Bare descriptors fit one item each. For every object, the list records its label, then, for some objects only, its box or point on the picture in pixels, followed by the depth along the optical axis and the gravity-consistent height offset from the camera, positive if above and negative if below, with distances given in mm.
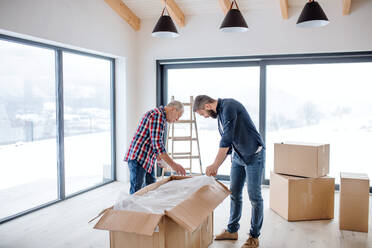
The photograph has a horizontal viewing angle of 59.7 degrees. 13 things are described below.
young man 2637 -331
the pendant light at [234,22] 3453 +924
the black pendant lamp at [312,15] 3236 +936
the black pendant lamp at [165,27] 3703 +928
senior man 2762 -327
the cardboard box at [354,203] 3227 -953
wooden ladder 5016 -484
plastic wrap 2166 -659
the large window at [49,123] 3512 -196
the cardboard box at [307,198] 3520 -981
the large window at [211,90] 5145 +293
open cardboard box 1929 -707
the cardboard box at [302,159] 3486 -561
